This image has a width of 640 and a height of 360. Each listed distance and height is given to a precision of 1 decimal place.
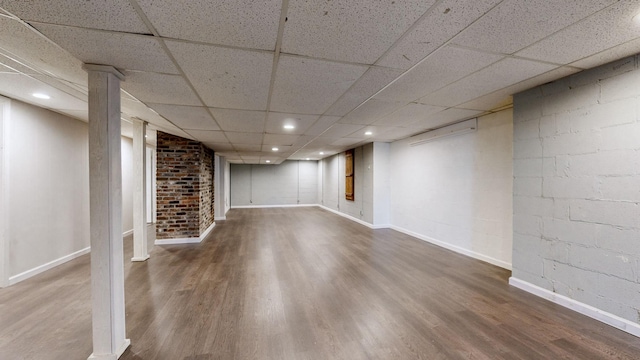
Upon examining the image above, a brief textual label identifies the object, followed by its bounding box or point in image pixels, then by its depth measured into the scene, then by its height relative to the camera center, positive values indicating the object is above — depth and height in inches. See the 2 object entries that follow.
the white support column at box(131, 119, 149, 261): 151.7 -8.3
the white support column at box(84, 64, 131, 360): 70.4 -11.9
